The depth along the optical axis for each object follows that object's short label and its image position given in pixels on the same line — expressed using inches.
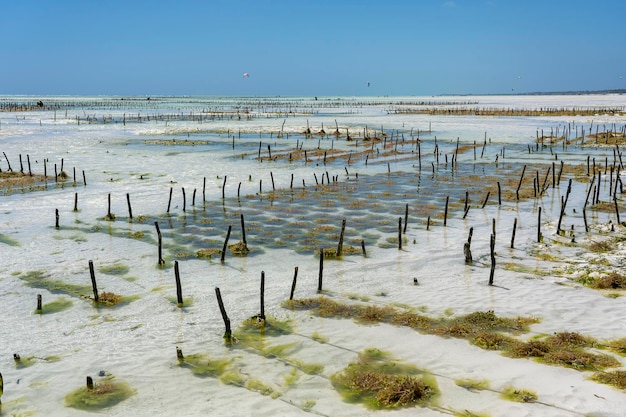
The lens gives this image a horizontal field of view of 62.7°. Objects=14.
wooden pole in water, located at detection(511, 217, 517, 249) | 578.6
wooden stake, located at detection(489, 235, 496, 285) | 467.6
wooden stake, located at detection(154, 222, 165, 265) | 531.2
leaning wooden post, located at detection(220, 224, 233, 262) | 543.5
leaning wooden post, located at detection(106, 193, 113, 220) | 723.4
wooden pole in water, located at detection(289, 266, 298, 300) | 436.4
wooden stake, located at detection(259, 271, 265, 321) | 393.4
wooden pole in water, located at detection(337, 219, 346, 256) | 559.5
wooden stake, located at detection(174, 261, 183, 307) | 425.7
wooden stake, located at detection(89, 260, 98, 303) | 431.2
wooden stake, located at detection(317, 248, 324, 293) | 459.8
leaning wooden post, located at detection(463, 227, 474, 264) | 540.1
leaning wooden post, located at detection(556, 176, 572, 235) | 621.6
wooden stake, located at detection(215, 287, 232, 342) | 370.9
